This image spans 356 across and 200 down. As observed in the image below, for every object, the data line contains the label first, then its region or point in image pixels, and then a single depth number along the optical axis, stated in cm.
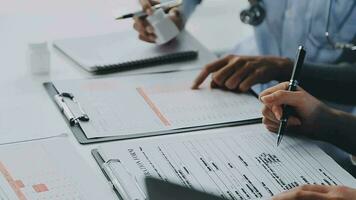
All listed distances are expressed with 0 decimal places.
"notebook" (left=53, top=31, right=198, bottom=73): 148
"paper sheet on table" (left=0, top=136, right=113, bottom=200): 113
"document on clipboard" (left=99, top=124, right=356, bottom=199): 117
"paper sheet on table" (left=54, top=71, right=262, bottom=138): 131
